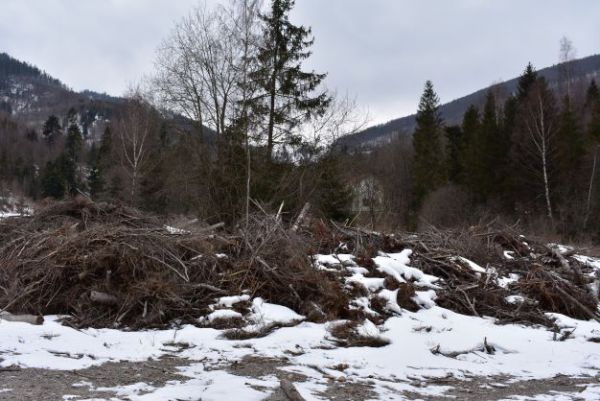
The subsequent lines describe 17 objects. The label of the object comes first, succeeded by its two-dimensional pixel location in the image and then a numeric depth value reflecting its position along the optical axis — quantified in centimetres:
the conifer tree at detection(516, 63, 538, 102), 4078
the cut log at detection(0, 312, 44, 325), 614
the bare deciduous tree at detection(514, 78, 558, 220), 3039
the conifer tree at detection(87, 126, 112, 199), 3988
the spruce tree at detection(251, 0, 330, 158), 2041
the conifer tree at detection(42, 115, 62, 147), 9369
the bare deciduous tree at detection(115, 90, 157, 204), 2714
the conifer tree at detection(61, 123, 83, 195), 5669
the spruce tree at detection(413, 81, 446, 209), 4338
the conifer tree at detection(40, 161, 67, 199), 5456
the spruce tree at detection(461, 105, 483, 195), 3797
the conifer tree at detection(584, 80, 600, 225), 2792
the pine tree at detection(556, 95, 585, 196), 3080
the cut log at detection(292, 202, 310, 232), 1084
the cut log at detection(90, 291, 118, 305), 677
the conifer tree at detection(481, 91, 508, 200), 3700
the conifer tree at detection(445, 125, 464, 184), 4359
